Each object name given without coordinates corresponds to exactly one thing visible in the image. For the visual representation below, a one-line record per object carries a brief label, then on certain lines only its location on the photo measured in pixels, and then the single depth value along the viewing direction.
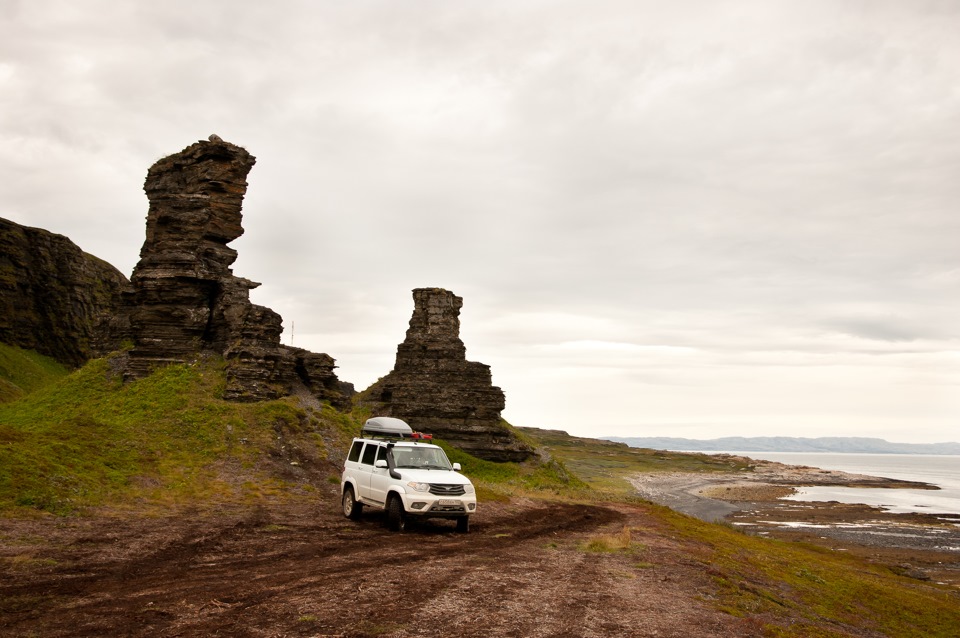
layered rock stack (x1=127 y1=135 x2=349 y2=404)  38.06
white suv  20.06
